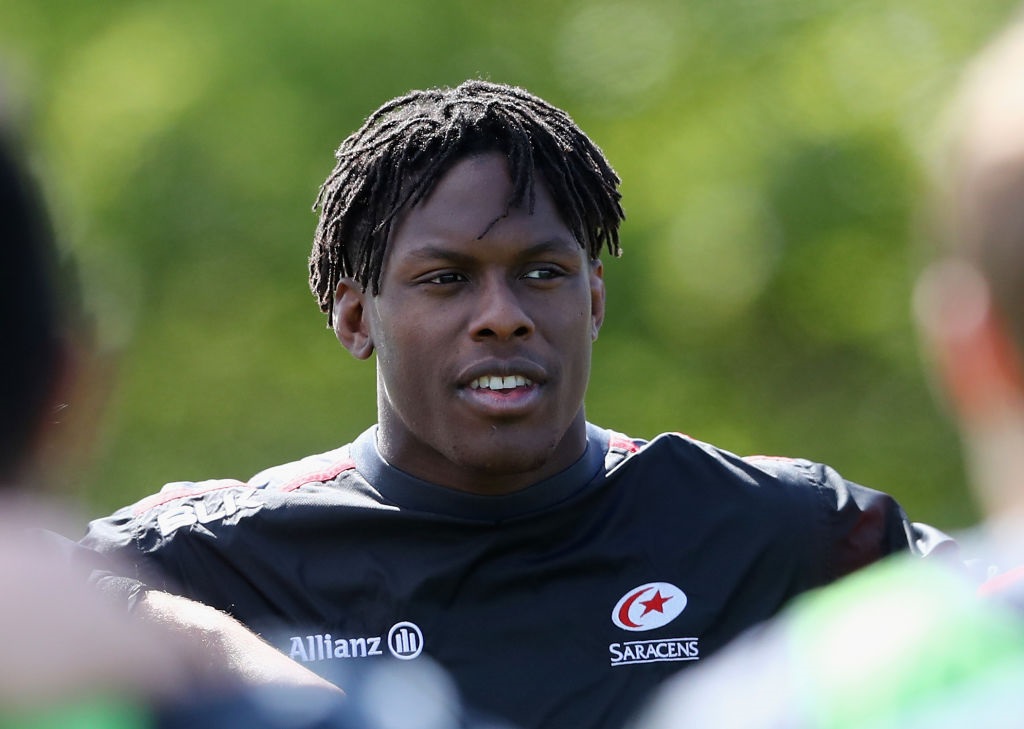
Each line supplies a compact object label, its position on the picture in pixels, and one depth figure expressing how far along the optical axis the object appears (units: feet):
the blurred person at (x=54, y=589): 20.12
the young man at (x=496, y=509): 25.67
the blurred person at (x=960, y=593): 19.83
